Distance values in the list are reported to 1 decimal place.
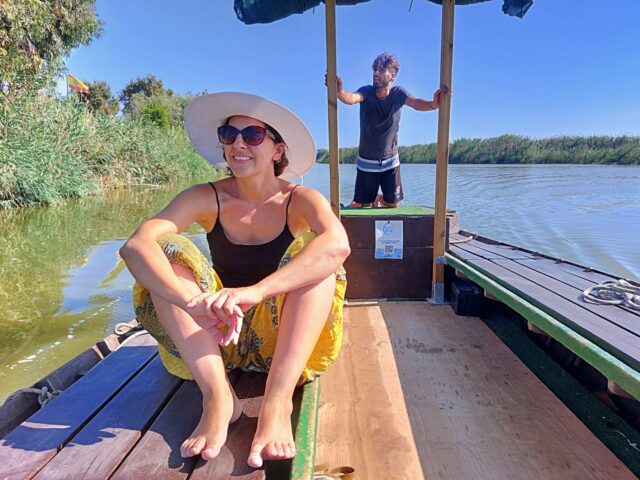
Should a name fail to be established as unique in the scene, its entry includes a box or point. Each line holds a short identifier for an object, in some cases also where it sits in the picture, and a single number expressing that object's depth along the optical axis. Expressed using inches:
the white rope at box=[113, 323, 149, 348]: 97.3
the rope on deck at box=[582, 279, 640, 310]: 71.4
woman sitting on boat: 49.9
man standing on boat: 134.4
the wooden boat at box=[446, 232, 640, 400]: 52.8
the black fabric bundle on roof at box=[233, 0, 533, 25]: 106.7
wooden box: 116.3
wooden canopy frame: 103.7
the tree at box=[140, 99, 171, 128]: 1010.1
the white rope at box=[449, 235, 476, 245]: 150.3
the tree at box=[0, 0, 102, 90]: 354.0
